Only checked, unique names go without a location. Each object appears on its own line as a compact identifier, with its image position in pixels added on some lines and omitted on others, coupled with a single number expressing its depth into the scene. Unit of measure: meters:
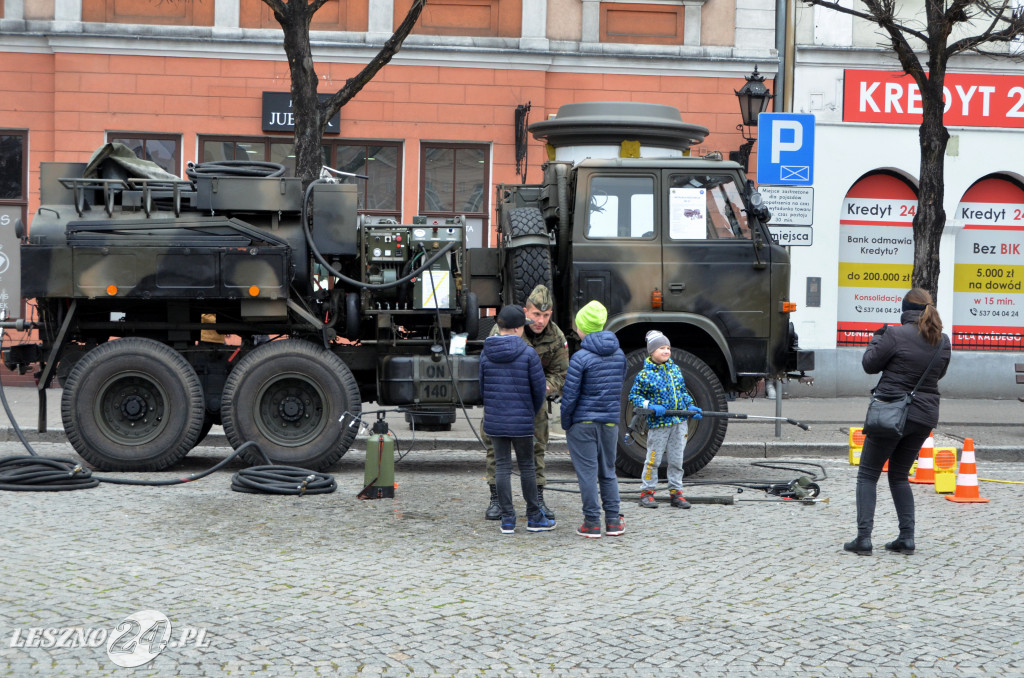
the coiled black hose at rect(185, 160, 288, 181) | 19.94
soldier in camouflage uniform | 16.50
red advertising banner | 35.43
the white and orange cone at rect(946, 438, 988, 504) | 18.28
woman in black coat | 14.43
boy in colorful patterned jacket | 17.45
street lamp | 30.48
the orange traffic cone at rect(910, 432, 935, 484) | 20.64
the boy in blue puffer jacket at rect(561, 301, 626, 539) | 15.27
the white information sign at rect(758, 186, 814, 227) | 24.51
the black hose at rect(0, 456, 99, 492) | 17.33
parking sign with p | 24.71
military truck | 19.48
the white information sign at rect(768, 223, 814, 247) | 24.51
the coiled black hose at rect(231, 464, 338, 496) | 17.75
